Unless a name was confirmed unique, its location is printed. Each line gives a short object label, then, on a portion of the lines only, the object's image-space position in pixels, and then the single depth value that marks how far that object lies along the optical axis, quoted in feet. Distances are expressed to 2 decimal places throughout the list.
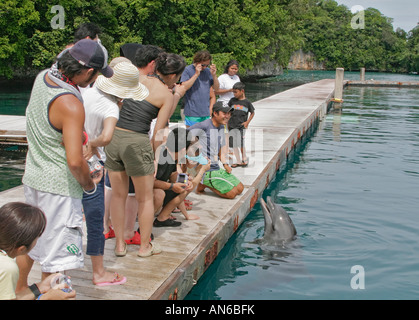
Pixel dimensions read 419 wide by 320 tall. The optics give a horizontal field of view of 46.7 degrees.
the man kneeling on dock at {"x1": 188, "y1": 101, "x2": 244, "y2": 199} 22.12
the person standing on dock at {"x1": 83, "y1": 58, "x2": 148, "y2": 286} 12.12
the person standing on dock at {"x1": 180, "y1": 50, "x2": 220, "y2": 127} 23.75
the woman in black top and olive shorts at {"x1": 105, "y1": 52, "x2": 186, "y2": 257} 14.20
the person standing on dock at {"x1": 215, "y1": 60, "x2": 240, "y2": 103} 28.30
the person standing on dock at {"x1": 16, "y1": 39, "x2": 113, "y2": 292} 10.06
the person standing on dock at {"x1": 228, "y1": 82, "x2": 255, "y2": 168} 28.17
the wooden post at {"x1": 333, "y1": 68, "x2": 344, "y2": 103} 73.85
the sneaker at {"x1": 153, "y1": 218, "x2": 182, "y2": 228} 18.19
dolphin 20.86
